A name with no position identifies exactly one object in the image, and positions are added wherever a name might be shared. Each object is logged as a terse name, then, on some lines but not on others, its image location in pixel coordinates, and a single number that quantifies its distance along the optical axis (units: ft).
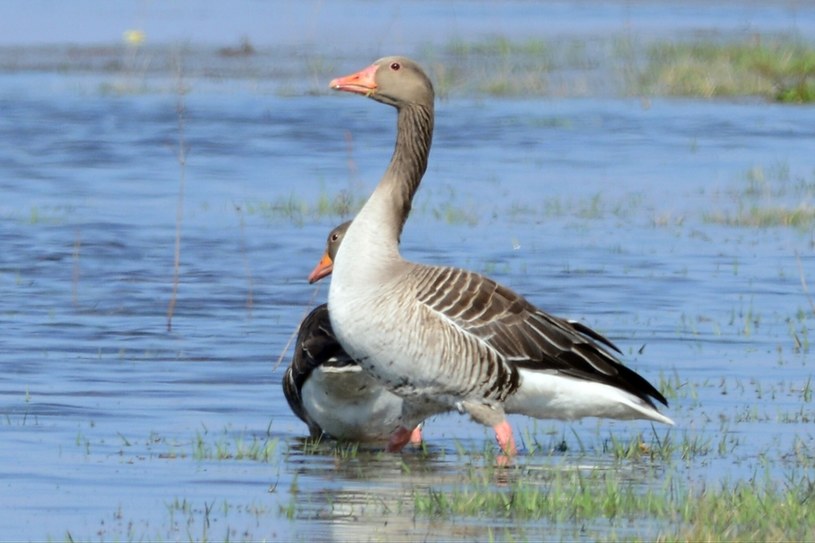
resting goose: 63.46
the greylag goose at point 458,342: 58.54
